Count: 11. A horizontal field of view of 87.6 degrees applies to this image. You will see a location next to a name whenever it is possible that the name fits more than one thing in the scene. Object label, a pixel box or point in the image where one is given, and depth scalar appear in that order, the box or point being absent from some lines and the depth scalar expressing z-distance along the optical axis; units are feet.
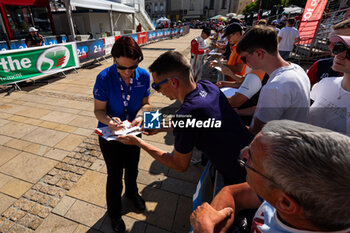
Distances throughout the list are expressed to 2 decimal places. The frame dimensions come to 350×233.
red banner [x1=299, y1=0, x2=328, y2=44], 29.22
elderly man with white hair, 2.14
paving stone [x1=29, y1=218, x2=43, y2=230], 7.68
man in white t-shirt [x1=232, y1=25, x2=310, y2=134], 5.74
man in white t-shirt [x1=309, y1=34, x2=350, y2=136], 5.41
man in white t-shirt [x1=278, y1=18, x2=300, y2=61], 23.59
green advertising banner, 20.66
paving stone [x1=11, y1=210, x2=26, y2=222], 8.04
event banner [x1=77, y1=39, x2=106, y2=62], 29.89
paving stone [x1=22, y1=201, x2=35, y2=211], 8.48
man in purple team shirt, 4.66
